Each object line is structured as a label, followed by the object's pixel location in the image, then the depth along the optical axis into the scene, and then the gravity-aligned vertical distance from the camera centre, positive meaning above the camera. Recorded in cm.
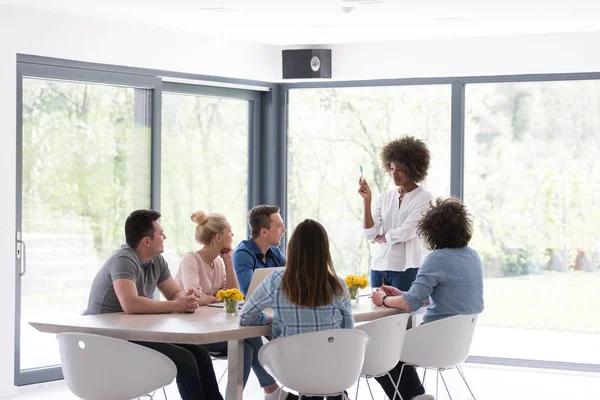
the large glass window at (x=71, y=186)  657 +4
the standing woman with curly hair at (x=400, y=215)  572 -13
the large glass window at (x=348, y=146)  794 +41
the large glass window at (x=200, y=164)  773 +25
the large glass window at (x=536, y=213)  744 -15
